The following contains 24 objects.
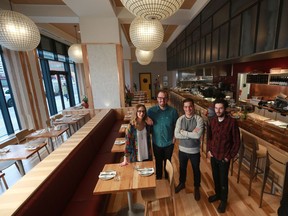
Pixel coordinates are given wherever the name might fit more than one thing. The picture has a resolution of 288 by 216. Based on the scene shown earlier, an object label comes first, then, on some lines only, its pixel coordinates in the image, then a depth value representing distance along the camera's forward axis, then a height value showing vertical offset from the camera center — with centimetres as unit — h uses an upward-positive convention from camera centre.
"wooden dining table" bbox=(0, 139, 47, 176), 279 -127
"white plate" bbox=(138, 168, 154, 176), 198 -120
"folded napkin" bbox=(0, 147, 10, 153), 302 -124
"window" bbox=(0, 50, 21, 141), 502 -71
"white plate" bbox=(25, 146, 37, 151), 310 -126
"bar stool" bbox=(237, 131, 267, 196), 239 -133
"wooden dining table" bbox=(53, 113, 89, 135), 489 -121
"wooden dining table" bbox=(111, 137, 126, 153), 292 -128
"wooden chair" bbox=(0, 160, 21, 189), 299 -155
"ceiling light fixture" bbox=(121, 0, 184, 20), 151 +72
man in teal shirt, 246 -73
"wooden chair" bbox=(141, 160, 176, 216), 199 -153
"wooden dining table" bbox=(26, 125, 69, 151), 386 -126
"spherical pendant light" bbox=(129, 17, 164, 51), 278 +85
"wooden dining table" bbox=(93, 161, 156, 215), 177 -123
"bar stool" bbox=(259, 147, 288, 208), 214 -149
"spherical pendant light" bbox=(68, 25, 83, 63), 535 +107
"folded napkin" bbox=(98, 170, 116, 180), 196 -121
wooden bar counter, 221 -101
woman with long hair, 228 -88
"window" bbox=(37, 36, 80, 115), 759 +38
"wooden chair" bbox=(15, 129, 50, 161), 403 -132
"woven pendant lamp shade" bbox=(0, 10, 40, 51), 261 +96
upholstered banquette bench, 150 -121
